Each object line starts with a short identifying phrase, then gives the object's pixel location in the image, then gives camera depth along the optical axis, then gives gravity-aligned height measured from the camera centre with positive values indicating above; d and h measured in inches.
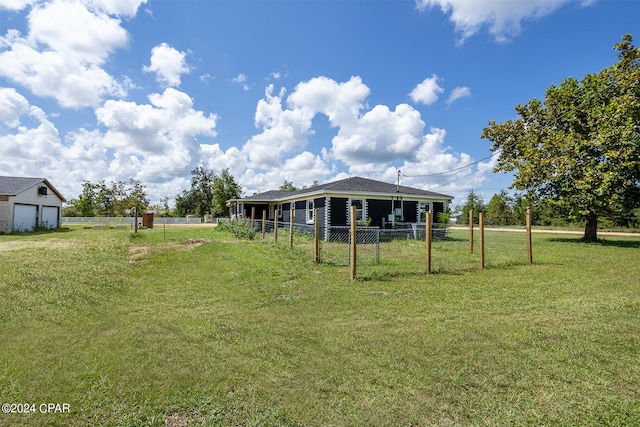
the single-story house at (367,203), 676.1 +40.2
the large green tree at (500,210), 1897.1 +67.2
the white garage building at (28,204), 799.1 +37.3
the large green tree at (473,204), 2231.8 +120.7
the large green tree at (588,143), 614.9 +166.9
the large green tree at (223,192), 1871.1 +160.2
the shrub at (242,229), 629.3 -23.1
